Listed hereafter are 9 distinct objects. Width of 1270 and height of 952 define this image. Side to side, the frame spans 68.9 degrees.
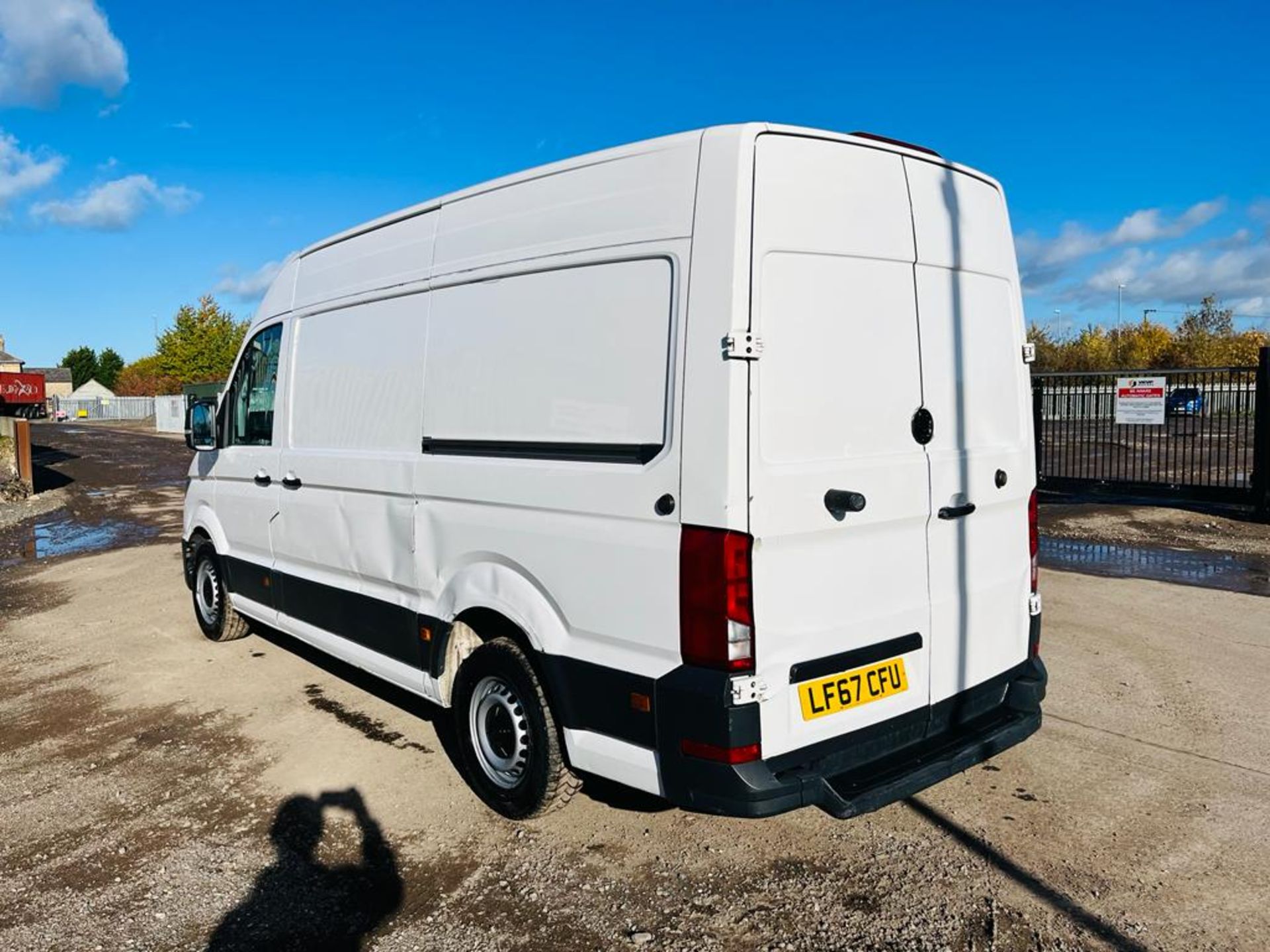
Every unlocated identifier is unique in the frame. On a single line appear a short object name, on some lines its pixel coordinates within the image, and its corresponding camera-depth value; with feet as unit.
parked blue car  42.75
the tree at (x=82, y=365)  358.23
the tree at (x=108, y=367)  359.66
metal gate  38.55
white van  9.89
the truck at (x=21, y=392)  118.93
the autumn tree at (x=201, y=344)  184.34
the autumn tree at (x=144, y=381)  234.38
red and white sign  42.91
